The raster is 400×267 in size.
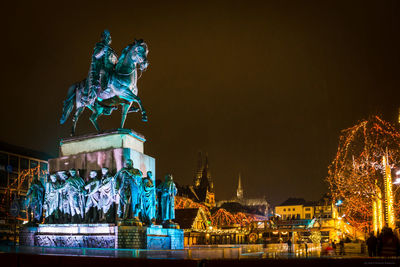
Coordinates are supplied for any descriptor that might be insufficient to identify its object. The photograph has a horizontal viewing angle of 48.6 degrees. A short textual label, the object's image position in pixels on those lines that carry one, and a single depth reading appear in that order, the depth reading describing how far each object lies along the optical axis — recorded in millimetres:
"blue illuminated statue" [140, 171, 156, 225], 17047
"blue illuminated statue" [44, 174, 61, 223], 17844
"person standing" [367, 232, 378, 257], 17703
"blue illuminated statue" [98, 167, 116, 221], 16594
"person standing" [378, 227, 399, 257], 11724
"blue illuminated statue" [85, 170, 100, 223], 16938
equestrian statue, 18391
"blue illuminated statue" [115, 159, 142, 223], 16156
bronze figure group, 16297
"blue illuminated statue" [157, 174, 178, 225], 18484
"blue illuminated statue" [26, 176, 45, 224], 18578
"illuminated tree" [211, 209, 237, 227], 96000
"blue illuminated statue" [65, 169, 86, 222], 17281
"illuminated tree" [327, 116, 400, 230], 29031
